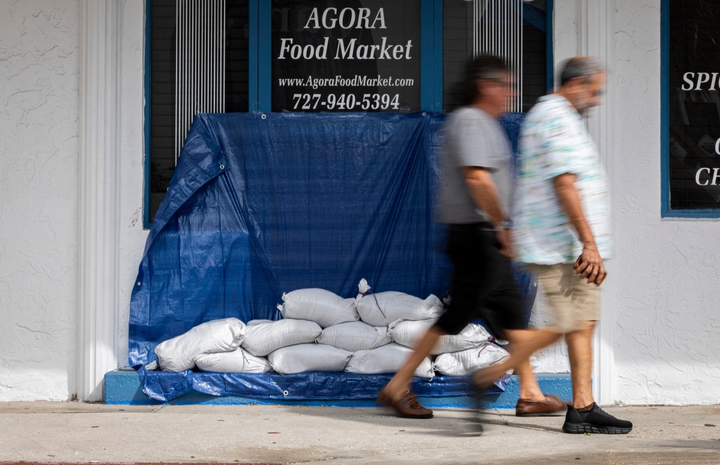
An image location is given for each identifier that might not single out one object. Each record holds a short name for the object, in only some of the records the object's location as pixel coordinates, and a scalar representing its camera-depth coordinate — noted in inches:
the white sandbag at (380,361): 446.9
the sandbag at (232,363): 448.4
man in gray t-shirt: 354.9
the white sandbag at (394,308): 457.1
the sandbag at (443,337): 447.8
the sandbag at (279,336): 451.8
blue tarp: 474.9
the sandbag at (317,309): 460.1
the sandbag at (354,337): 453.4
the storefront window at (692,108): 474.9
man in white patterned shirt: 354.9
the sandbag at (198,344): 448.4
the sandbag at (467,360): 446.6
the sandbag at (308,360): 449.1
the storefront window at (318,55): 486.3
